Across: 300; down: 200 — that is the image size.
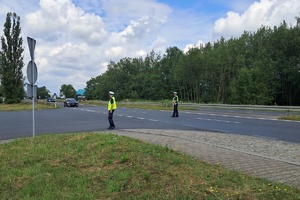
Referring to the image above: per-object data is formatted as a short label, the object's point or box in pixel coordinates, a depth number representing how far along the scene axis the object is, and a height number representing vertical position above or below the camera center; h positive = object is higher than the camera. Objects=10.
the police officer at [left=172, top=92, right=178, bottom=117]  23.12 -0.30
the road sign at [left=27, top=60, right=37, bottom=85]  10.25 +0.88
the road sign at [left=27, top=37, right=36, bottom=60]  10.09 +1.75
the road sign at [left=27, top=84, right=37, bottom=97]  10.45 +0.30
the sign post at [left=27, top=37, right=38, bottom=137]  10.21 +0.88
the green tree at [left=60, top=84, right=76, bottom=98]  156.89 +4.56
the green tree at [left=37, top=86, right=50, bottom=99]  157.75 +3.53
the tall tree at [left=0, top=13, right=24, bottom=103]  49.09 +5.93
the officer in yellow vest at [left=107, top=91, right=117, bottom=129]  14.87 -0.34
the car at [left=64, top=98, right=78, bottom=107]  51.41 -0.67
